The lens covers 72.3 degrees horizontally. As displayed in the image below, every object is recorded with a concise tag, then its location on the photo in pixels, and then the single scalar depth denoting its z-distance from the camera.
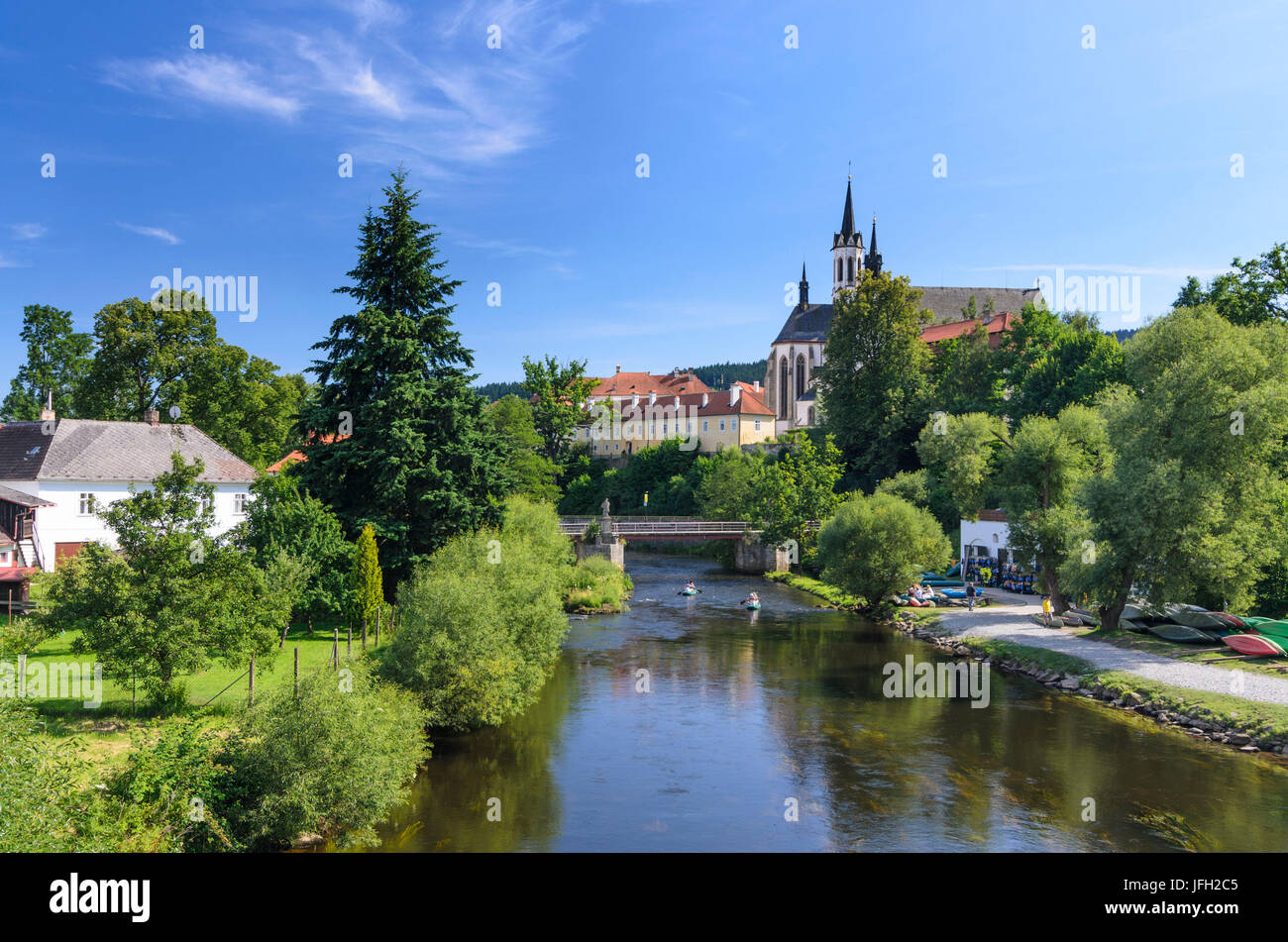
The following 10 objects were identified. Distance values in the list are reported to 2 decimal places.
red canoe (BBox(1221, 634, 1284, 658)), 30.20
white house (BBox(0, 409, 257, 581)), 37.61
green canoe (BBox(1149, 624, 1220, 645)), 32.69
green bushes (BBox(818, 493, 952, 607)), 46.44
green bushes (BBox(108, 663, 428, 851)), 15.41
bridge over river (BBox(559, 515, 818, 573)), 67.25
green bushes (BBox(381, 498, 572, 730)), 23.59
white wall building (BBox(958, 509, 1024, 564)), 51.88
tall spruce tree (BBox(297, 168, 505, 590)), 34.00
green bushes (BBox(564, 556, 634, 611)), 50.25
